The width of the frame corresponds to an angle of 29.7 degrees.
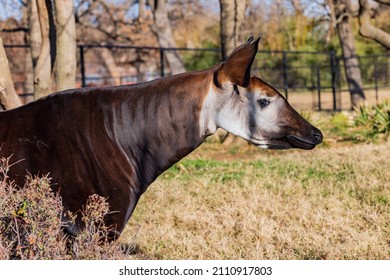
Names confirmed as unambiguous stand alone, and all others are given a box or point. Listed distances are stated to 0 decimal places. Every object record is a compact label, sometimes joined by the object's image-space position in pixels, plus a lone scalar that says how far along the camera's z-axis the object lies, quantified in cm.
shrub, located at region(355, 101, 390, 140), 1358
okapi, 423
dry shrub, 367
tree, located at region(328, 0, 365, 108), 2561
